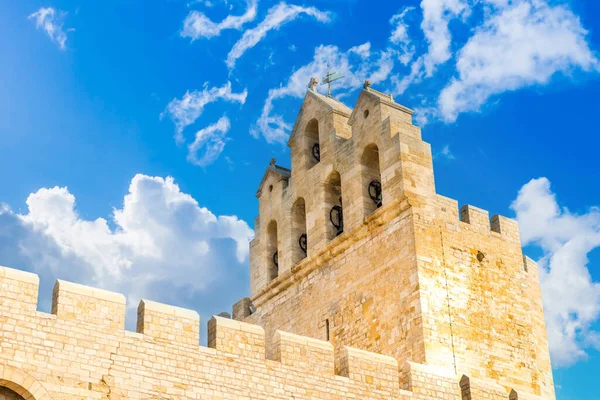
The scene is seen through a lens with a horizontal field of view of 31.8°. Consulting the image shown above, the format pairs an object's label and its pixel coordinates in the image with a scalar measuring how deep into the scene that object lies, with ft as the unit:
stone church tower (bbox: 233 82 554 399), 70.49
